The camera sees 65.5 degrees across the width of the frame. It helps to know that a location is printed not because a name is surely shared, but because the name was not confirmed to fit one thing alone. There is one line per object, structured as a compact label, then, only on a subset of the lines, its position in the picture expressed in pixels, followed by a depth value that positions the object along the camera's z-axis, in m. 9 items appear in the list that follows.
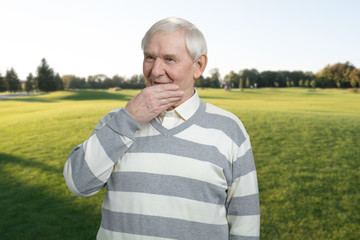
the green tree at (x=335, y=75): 90.12
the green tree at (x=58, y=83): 75.88
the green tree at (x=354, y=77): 82.75
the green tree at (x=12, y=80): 80.12
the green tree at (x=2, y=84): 78.31
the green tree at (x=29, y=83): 87.00
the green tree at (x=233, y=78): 95.08
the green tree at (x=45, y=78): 72.12
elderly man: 1.65
